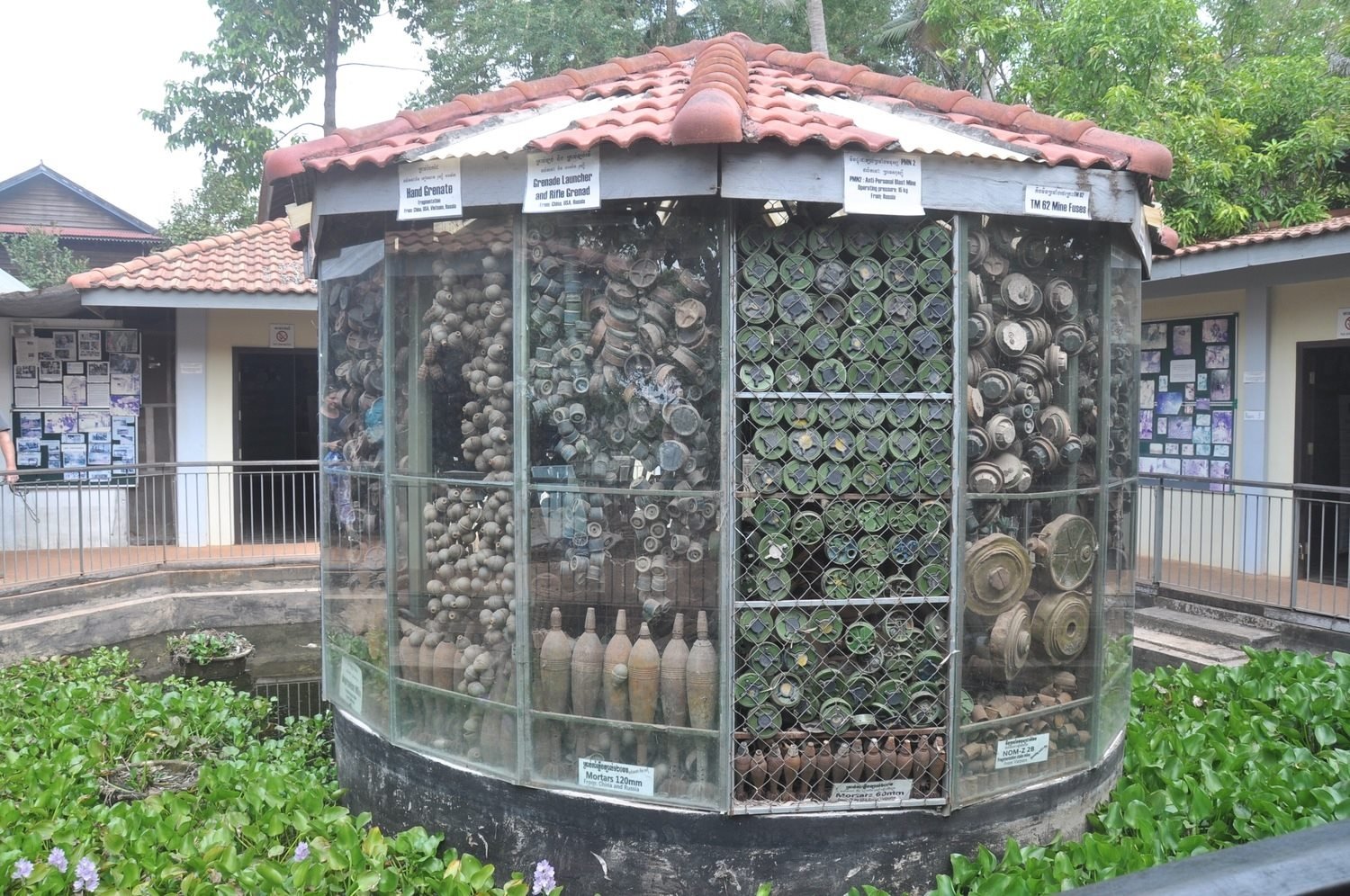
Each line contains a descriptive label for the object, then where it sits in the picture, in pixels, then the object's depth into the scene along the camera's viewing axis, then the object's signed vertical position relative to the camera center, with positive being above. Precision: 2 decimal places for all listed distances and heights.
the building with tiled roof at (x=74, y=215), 22.12 +4.50
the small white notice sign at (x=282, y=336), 13.20 +1.02
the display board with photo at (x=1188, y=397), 10.77 +0.14
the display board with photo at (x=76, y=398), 12.27 +0.21
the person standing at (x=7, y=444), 10.26 -0.29
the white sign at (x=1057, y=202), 4.38 +0.91
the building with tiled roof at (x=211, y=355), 11.60 +0.77
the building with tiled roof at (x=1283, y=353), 9.62 +0.57
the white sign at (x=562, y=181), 4.18 +0.97
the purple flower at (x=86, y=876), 4.33 -2.00
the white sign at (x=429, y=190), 4.46 +1.00
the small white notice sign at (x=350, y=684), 5.43 -1.49
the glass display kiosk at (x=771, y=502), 4.33 -0.41
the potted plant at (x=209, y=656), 9.45 -2.30
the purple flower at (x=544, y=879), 4.29 -2.00
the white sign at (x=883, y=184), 4.12 +0.94
